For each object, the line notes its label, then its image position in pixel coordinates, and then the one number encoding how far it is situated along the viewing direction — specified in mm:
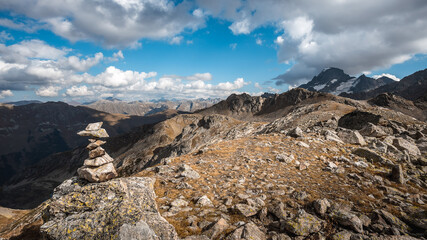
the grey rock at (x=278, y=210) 7280
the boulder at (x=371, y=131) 21738
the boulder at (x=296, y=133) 19797
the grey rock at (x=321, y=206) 7235
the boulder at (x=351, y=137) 18025
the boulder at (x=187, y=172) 11641
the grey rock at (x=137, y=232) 5941
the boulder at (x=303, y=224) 6367
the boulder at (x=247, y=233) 6172
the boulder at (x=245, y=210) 7590
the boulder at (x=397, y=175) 10195
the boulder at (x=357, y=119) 30750
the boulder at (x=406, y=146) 16217
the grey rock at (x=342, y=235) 6008
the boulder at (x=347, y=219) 6300
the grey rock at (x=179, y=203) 8523
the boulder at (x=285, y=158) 13750
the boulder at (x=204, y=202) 8504
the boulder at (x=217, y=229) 6364
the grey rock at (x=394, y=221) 6438
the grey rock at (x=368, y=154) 13164
